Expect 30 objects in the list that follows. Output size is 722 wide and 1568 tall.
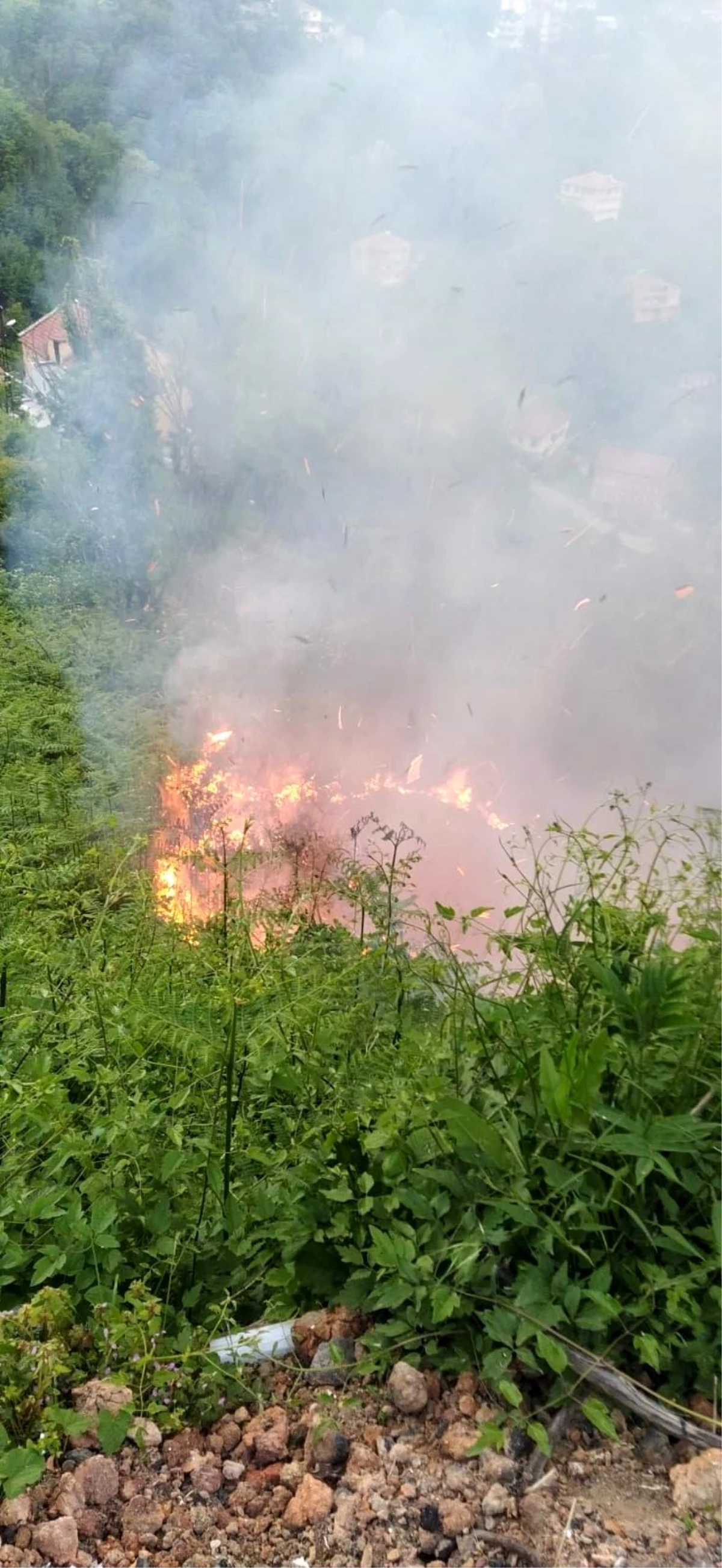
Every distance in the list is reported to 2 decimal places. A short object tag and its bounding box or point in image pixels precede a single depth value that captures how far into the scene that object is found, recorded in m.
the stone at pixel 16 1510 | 1.19
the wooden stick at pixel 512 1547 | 1.13
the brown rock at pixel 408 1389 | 1.32
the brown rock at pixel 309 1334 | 1.46
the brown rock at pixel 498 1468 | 1.22
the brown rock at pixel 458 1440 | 1.25
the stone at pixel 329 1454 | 1.27
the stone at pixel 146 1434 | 1.29
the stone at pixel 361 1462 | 1.26
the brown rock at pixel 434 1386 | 1.34
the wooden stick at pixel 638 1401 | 1.24
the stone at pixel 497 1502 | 1.18
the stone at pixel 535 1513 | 1.16
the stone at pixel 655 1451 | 1.24
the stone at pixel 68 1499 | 1.21
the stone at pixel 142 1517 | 1.20
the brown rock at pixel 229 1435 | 1.33
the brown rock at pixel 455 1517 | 1.17
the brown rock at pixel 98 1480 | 1.23
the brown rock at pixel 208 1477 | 1.26
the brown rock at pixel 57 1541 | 1.16
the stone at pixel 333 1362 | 1.40
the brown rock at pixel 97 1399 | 1.31
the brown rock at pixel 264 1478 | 1.26
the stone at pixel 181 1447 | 1.30
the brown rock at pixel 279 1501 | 1.23
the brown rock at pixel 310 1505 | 1.20
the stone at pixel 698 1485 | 1.16
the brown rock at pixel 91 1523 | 1.19
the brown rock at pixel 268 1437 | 1.30
